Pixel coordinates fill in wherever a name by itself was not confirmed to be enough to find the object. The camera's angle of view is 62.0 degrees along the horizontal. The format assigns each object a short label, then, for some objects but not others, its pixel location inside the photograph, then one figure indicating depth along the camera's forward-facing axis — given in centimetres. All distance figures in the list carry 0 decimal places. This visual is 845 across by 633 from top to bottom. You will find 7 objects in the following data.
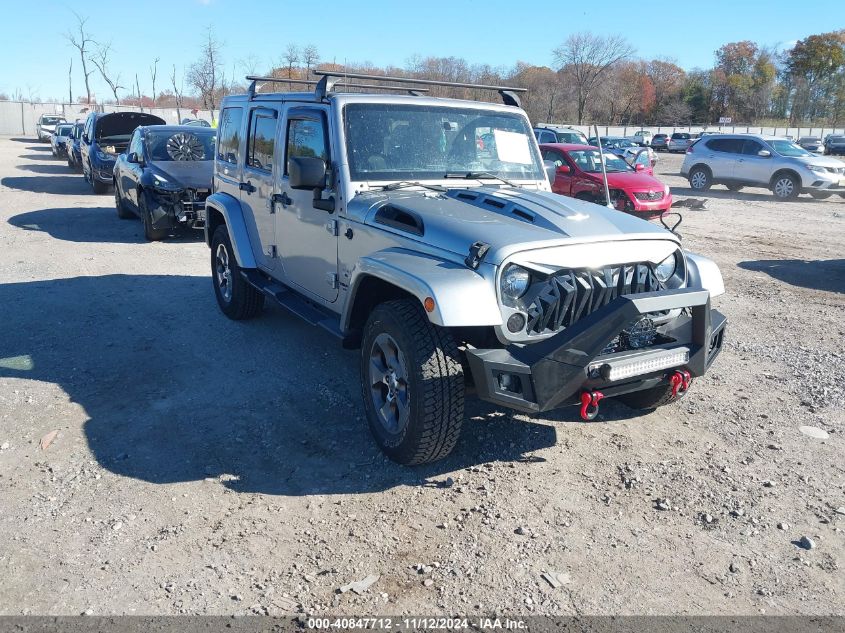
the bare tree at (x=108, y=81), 6275
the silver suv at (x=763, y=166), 1897
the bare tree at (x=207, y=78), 4091
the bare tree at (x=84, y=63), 6309
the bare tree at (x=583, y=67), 4931
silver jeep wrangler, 349
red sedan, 1423
